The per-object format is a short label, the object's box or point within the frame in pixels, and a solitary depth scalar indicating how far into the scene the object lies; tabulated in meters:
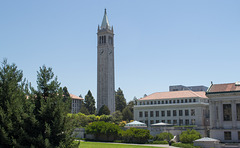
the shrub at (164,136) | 66.54
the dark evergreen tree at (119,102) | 158.12
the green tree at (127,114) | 126.17
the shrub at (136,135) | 67.00
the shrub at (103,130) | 71.44
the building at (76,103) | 166.88
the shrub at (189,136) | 63.22
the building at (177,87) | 135.31
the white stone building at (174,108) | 92.72
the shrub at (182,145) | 55.78
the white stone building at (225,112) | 61.75
